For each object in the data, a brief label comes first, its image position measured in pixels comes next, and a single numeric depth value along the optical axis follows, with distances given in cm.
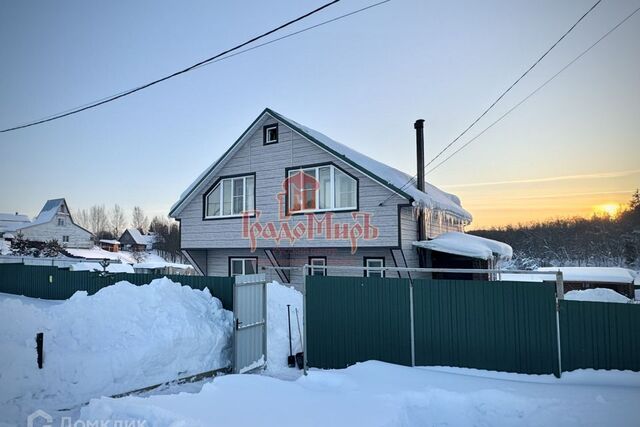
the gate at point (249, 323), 993
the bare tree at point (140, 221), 11338
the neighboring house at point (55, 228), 5575
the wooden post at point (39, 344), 764
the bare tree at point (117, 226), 10548
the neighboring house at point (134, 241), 8350
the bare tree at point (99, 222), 10544
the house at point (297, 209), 1488
